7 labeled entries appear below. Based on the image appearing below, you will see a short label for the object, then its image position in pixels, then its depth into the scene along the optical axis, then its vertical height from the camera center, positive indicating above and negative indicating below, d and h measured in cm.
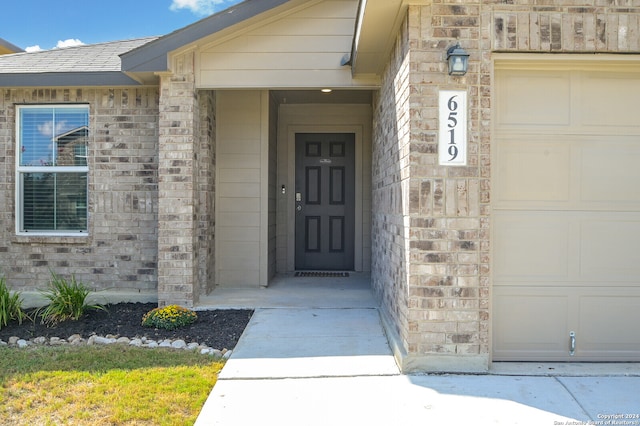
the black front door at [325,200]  827 +16
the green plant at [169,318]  499 -112
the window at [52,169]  632 +51
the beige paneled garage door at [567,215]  385 -3
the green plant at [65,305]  525 -104
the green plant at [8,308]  520 -107
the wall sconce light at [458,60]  355 +109
